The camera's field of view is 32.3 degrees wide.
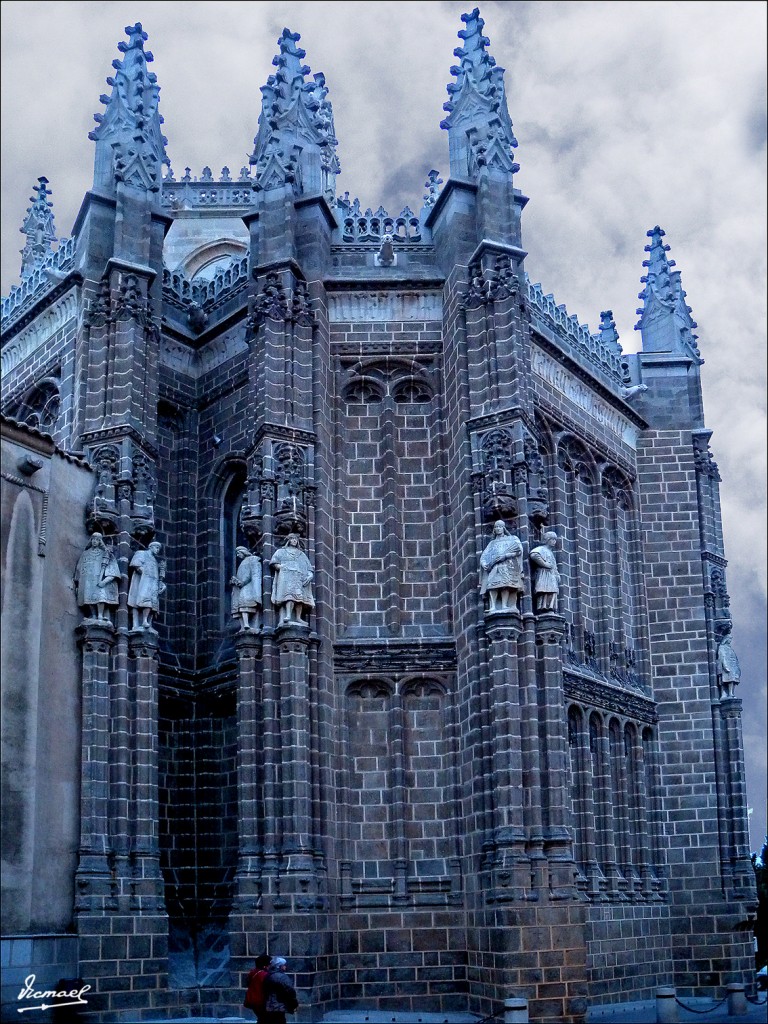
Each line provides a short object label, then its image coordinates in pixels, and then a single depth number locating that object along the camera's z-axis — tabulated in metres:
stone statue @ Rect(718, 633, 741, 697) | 34.00
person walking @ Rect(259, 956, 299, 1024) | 18.98
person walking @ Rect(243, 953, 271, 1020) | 19.16
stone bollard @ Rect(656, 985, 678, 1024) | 24.94
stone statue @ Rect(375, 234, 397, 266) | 29.67
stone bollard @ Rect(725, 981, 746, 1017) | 28.42
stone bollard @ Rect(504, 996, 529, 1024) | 21.23
